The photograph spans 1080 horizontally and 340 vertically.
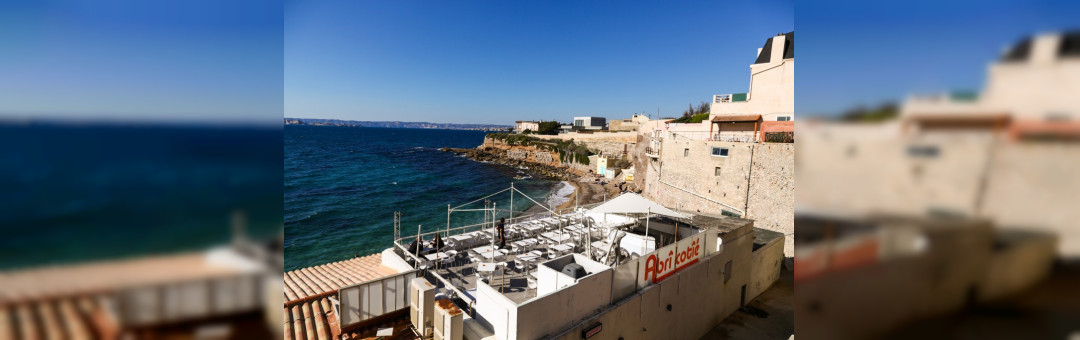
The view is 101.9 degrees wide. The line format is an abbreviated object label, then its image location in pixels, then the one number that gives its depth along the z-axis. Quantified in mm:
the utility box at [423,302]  6930
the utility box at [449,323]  6492
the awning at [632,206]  11188
